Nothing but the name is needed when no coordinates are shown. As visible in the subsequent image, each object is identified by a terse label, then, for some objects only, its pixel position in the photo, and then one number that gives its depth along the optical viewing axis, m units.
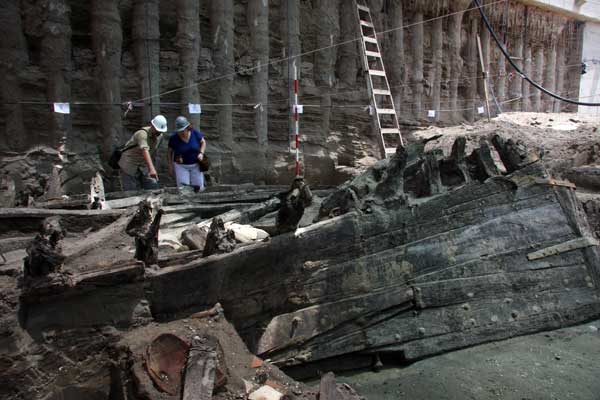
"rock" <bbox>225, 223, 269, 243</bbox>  3.16
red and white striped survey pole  7.93
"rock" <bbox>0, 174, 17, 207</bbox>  4.10
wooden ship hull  2.67
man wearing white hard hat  5.39
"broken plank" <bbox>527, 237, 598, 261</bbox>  3.84
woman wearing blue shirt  5.82
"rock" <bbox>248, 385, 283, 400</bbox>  2.40
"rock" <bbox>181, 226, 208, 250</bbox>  3.17
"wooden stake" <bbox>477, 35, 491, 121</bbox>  12.57
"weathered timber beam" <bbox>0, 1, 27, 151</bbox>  5.88
